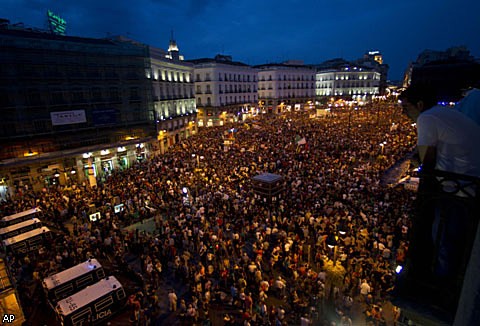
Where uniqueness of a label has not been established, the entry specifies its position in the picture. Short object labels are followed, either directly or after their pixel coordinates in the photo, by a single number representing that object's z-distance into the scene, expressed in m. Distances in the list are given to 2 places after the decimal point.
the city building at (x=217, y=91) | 57.34
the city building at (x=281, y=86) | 74.56
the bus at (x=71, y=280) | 10.47
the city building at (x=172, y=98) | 37.06
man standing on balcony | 2.57
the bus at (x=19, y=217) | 15.81
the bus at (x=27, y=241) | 13.97
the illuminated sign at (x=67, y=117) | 25.14
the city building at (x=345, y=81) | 89.44
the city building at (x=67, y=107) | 23.09
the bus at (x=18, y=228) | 14.73
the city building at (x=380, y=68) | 113.12
